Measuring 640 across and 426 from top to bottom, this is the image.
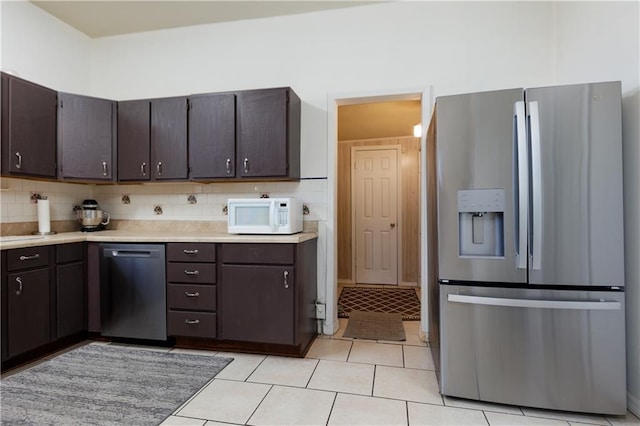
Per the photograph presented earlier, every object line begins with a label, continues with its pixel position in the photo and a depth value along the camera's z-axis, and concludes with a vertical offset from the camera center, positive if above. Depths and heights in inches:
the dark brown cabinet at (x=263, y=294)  93.2 -23.4
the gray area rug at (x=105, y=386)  68.1 -42.3
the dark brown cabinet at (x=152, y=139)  112.0 +27.7
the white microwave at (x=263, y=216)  98.1 -0.2
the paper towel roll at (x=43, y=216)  110.5 +0.5
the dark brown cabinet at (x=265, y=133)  104.2 +27.4
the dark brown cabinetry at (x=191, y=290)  97.6 -22.9
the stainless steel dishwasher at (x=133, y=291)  100.0 -23.9
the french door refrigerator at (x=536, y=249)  65.2 -7.8
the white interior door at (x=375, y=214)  204.7 +0.2
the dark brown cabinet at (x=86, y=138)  110.4 +28.4
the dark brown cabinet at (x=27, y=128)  95.1 +28.4
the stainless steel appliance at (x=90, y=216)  122.3 +0.4
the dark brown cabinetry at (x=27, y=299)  86.4 -23.4
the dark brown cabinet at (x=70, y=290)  98.5 -23.4
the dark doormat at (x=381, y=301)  144.2 -44.5
